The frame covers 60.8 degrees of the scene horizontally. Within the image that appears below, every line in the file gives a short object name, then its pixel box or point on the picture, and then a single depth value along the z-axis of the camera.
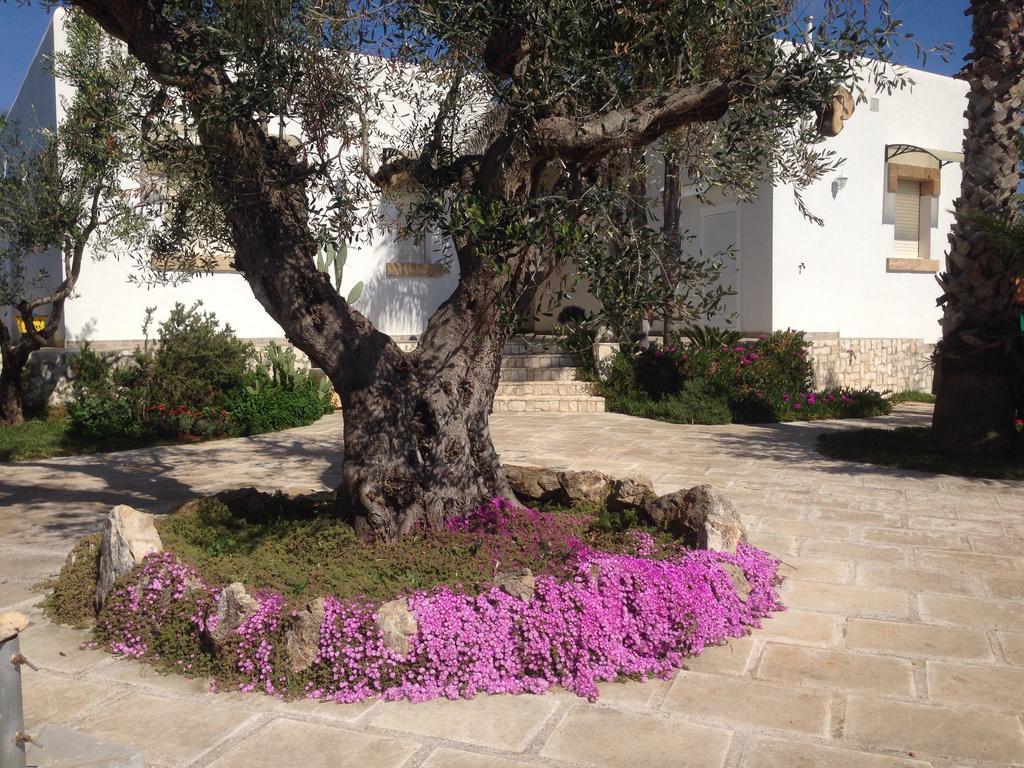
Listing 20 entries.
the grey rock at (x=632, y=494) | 6.03
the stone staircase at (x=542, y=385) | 14.44
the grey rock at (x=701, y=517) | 5.33
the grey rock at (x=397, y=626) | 4.04
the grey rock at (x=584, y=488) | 6.43
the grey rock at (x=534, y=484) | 6.48
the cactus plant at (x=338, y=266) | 14.20
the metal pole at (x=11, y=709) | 2.56
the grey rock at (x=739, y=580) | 4.88
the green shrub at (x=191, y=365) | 11.91
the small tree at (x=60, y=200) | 9.95
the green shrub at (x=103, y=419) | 11.34
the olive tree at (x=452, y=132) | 4.70
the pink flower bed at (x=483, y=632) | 3.99
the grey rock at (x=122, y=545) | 4.78
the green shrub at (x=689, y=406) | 13.08
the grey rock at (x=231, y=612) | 4.13
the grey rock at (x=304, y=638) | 4.02
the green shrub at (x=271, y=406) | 12.29
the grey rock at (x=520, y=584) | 4.32
